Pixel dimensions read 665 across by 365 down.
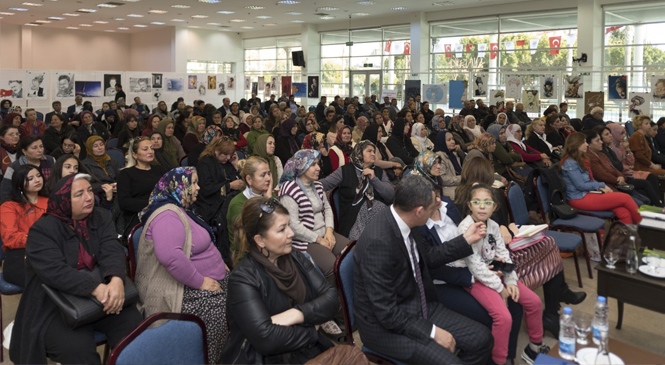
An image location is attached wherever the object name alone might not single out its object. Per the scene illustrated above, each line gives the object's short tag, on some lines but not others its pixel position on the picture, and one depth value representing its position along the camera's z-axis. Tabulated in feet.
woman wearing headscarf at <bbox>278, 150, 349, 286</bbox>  13.84
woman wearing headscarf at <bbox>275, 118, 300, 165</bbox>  27.50
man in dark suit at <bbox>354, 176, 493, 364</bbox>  8.70
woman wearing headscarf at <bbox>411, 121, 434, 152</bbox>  30.07
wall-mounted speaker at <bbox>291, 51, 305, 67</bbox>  77.25
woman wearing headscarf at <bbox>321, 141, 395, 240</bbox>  16.31
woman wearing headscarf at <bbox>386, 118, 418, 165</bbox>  27.32
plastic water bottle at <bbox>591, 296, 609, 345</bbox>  8.19
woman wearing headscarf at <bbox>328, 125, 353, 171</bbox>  23.07
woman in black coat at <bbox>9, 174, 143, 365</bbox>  9.20
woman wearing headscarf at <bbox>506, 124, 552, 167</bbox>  26.96
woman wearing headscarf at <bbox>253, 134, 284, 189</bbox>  19.51
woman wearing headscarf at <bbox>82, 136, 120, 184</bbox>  19.26
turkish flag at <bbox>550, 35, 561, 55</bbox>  55.93
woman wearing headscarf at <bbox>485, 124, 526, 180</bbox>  24.94
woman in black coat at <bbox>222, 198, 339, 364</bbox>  7.93
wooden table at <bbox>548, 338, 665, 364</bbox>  8.32
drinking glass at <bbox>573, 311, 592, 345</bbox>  8.66
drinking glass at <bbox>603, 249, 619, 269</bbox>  12.39
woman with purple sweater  10.39
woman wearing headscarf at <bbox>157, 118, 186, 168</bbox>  23.90
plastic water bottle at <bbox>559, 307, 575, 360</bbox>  8.13
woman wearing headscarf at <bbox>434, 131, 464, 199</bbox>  21.57
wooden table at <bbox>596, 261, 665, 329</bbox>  11.46
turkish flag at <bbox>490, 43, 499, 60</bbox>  61.16
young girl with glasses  10.62
